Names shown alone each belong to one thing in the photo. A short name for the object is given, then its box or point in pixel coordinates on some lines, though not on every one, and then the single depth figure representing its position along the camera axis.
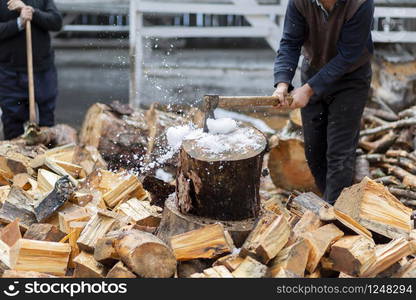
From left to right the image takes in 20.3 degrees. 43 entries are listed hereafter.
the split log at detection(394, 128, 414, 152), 10.05
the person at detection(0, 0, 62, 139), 10.34
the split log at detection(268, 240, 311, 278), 5.53
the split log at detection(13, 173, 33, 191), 7.85
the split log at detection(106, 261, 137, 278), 5.44
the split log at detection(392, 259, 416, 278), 5.72
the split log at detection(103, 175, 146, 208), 7.38
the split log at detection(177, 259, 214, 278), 5.78
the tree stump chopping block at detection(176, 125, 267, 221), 6.05
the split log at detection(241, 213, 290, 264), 5.56
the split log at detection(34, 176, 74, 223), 6.67
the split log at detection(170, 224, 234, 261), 5.72
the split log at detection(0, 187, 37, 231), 6.72
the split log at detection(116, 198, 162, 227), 6.68
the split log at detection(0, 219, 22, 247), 6.46
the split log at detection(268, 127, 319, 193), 9.78
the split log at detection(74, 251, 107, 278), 5.74
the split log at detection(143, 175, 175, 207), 7.45
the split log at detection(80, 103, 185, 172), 9.56
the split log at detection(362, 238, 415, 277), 5.68
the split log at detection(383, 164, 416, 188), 9.00
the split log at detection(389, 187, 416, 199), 8.68
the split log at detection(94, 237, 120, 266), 5.67
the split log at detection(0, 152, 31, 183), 8.28
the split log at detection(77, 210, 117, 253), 6.02
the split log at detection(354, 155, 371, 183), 9.57
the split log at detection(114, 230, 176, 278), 5.43
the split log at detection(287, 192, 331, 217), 6.97
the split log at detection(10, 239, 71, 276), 5.94
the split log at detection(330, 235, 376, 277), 5.60
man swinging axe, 7.36
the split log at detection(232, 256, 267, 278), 5.44
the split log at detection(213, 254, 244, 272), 5.55
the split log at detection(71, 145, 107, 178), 8.82
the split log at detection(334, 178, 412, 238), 6.22
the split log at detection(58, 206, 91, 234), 6.57
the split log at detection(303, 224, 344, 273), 5.72
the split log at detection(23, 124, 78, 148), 9.77
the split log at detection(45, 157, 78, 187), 7.88
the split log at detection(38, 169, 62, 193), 7.48
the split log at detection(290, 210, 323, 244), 6.10
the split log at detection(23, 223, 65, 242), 6.35
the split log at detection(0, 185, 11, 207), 7.47
